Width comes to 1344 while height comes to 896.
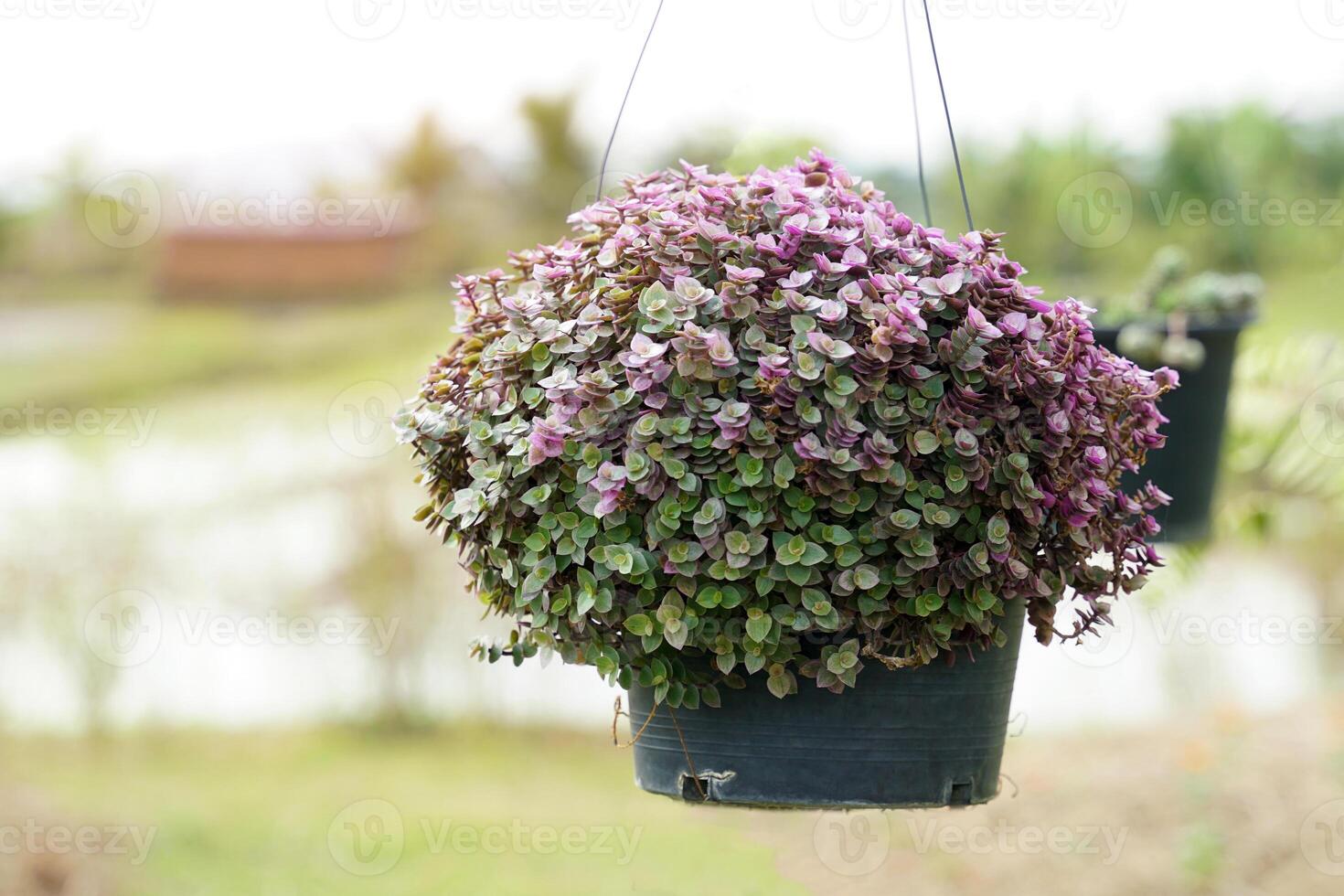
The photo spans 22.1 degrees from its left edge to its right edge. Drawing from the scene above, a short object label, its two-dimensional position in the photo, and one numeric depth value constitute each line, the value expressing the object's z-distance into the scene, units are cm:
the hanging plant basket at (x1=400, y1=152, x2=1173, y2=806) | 147
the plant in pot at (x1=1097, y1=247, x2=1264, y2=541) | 193
